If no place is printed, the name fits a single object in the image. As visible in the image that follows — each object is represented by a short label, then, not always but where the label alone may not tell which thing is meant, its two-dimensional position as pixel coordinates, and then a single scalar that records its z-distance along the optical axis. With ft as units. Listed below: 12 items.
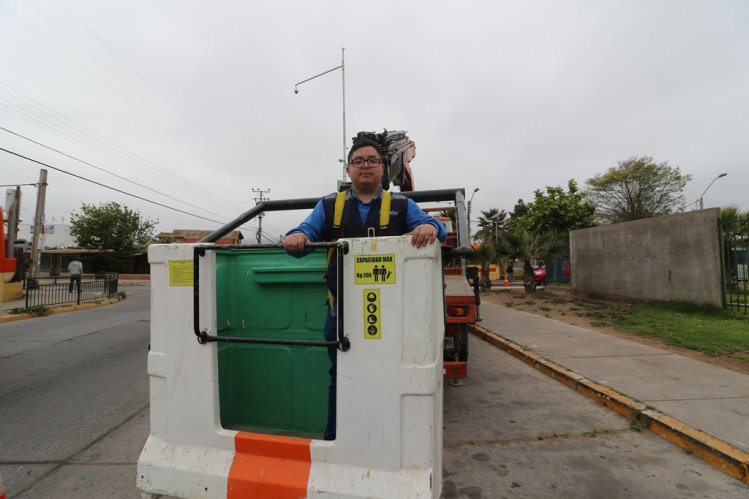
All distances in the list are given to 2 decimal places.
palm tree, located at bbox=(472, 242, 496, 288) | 49.96
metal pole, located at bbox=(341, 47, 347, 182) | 34.45
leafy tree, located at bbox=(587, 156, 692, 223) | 105.29
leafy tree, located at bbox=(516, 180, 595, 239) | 76.95
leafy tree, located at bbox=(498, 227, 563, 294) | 47.01
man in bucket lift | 7.19
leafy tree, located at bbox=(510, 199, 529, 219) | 189.54
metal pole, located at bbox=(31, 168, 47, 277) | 62.95
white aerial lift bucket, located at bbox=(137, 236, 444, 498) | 5.26
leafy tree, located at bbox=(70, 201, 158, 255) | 124.16
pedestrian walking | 55.52
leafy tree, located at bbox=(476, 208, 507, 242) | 178.49
